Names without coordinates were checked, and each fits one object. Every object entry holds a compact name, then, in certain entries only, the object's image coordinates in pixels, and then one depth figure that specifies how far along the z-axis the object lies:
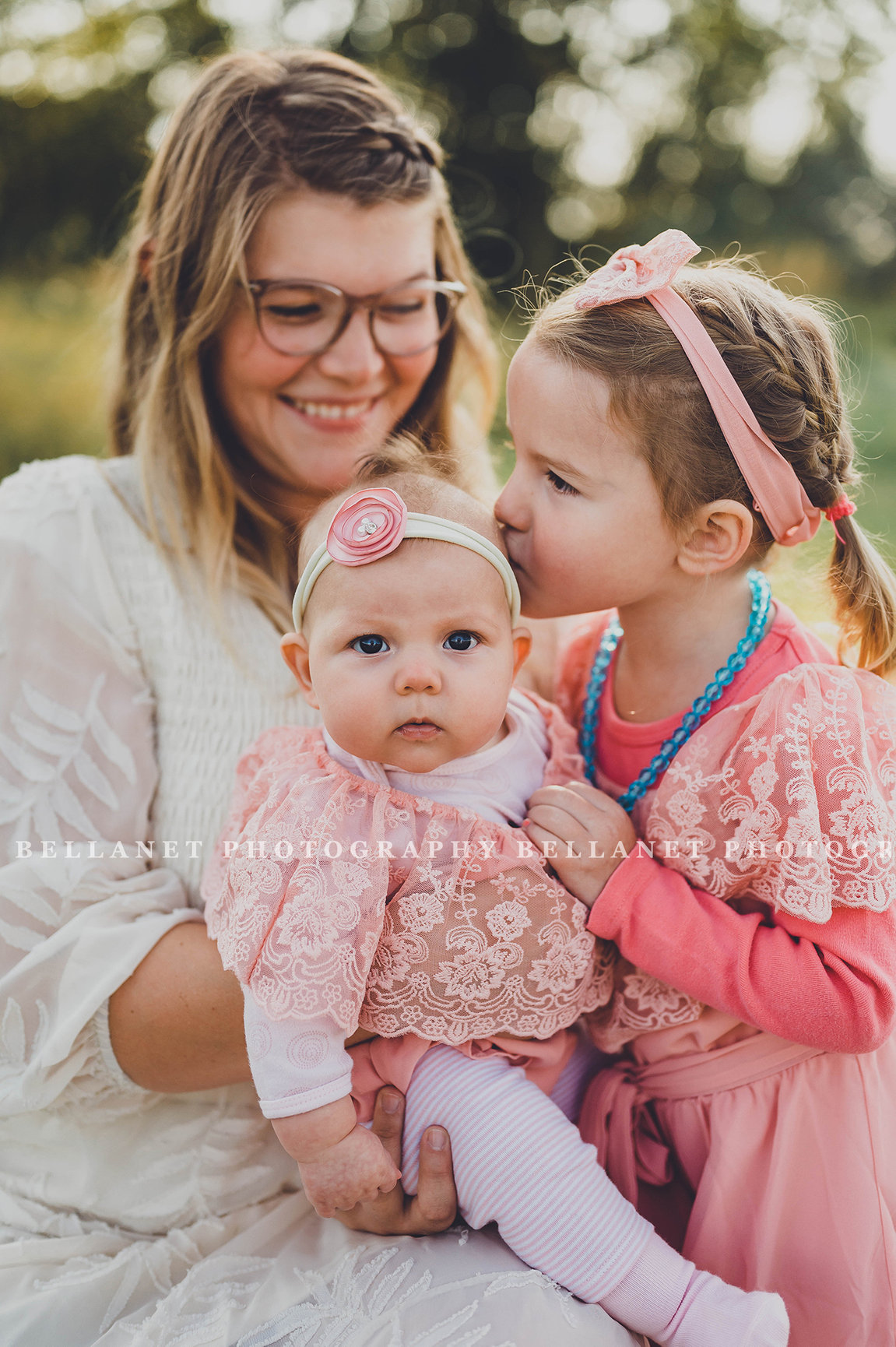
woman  0.99
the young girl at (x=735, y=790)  0.96
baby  0.94
